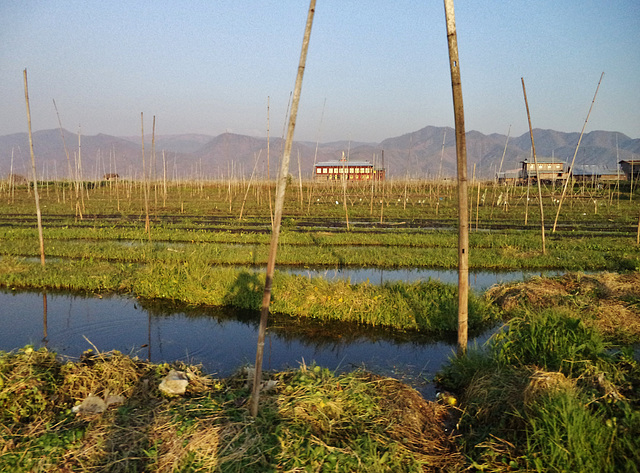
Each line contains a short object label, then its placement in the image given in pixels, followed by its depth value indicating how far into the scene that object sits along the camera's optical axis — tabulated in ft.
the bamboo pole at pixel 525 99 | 35.09
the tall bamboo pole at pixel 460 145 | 16.40
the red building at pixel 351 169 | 176.03
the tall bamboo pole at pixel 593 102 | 38.69
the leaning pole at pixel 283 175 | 11.48
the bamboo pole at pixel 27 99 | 32.42
